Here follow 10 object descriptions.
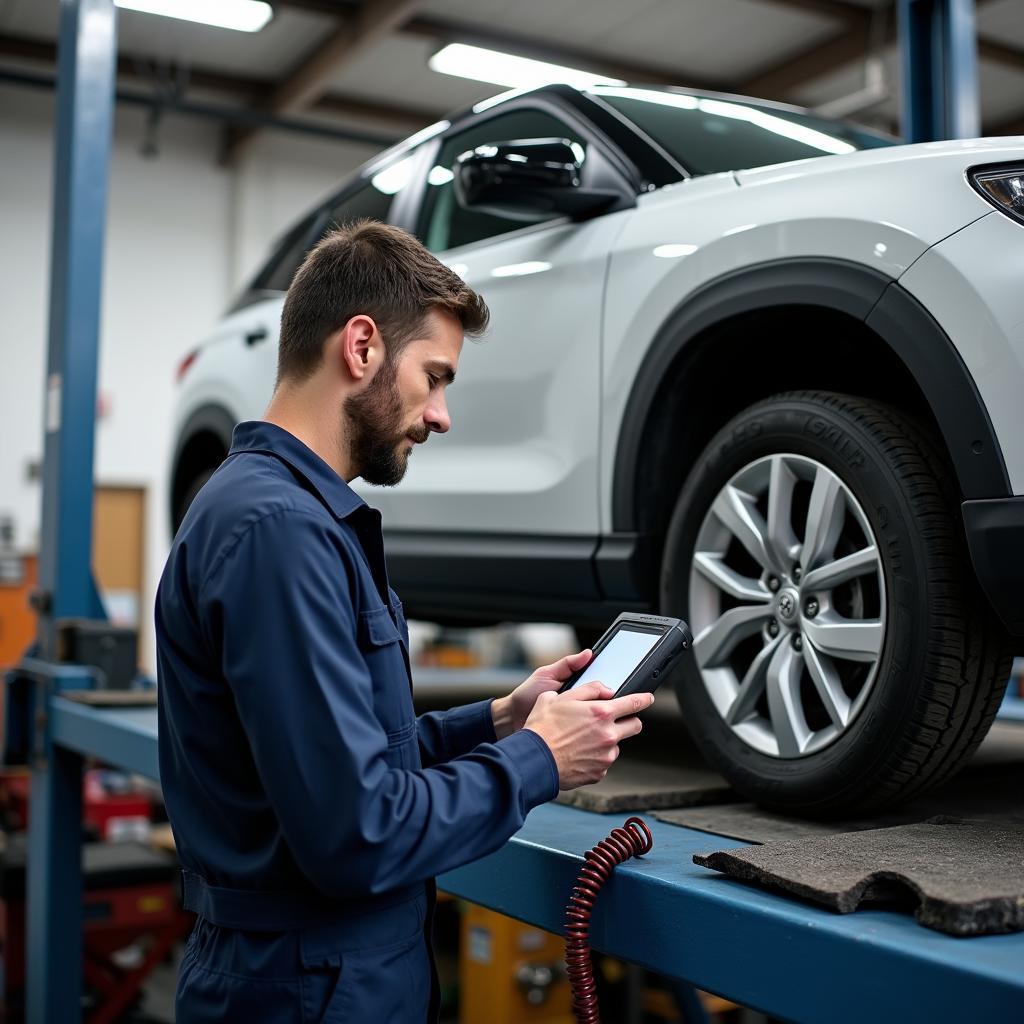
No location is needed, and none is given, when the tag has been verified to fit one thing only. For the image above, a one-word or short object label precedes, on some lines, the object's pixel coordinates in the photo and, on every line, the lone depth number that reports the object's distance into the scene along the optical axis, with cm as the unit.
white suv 155
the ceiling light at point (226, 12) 775
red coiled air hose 136
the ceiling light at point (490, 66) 932
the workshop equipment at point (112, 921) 443
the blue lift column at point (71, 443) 332
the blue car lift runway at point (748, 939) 106
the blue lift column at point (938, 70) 328
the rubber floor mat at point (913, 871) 115
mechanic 113
